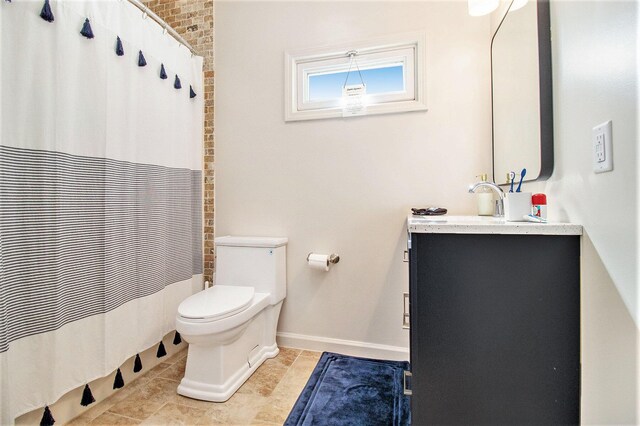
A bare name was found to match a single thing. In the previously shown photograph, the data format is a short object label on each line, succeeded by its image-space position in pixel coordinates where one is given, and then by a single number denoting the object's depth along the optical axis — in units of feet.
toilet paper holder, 6.79
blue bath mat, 4.76
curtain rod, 5.76
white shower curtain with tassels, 3.97
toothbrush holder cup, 3.87
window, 6.58
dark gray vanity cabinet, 3.18
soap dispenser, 5.61
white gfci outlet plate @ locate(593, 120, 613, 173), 2.63
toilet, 5.20
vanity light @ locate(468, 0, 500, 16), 5.35
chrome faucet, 4.37
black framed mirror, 3.87
